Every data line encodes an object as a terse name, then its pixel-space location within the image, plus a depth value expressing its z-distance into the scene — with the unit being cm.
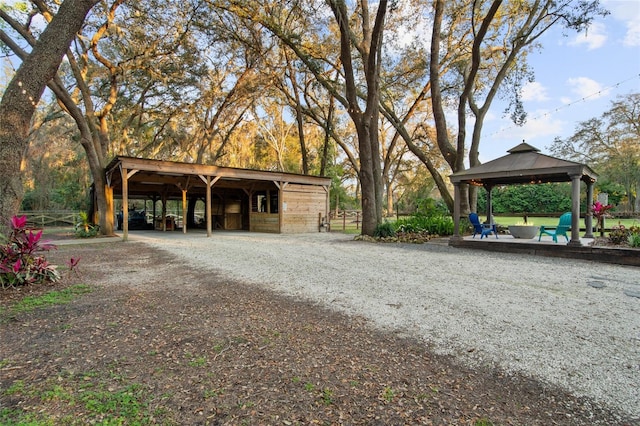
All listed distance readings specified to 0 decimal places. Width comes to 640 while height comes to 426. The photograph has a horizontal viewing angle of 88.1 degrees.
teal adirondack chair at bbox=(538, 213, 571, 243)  852
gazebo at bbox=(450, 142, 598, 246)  781
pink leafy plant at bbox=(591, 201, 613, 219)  938
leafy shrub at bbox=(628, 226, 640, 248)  721
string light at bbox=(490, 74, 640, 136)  1027
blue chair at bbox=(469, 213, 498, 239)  986
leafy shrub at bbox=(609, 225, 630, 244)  797
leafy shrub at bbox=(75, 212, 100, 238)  1302
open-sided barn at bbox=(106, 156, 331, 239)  1284
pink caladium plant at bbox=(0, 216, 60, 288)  461
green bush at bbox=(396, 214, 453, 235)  1199
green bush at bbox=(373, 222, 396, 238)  1148
